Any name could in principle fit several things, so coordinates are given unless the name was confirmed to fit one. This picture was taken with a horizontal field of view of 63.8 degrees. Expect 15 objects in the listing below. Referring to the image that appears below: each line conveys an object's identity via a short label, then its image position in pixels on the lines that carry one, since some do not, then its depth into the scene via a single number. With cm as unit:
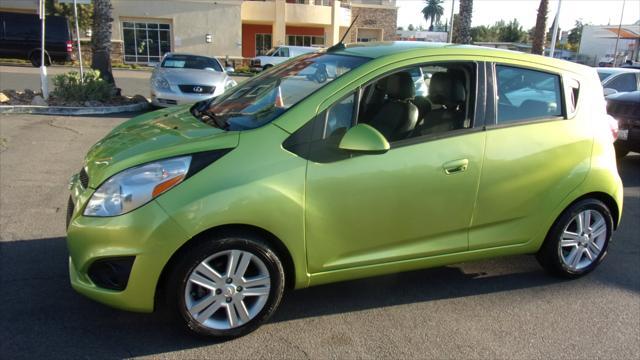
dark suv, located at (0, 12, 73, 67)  2320
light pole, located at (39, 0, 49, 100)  1124
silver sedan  1122
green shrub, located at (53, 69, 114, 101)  1124
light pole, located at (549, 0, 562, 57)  1696
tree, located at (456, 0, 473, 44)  1630
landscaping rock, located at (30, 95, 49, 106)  1073
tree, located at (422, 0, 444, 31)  11528
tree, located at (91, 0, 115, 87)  1287
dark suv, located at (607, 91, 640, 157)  796
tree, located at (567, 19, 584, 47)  9259
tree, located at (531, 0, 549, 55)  1814
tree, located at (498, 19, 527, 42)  7938
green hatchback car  287
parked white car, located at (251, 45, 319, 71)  2778
